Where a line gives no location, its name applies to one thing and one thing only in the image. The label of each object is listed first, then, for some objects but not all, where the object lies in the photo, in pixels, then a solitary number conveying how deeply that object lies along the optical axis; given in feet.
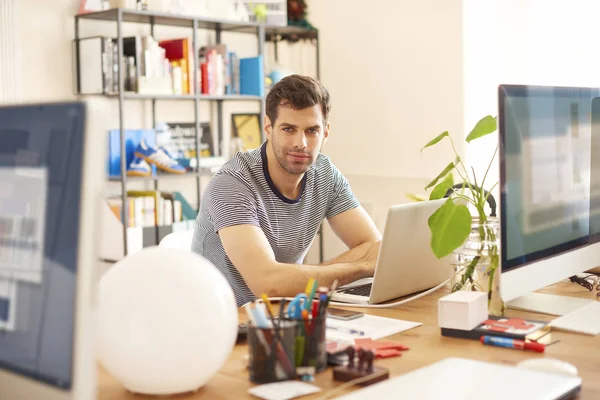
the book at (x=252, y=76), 15.24
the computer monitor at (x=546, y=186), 5.16
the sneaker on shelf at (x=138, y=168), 13.53
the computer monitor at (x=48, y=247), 2.77
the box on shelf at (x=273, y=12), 15.72
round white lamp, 3.73
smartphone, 5.59
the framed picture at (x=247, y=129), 15.99
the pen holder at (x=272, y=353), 4.12
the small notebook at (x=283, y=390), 3.93
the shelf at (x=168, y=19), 13.32
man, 7.40
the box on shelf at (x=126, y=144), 13.37
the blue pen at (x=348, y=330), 5.20
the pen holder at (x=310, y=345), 4.21
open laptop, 6.14
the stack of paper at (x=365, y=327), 5.12
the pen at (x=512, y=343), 4.80
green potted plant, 5.51
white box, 5.11
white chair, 7.72
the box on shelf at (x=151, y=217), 13.46
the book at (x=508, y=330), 4.96
